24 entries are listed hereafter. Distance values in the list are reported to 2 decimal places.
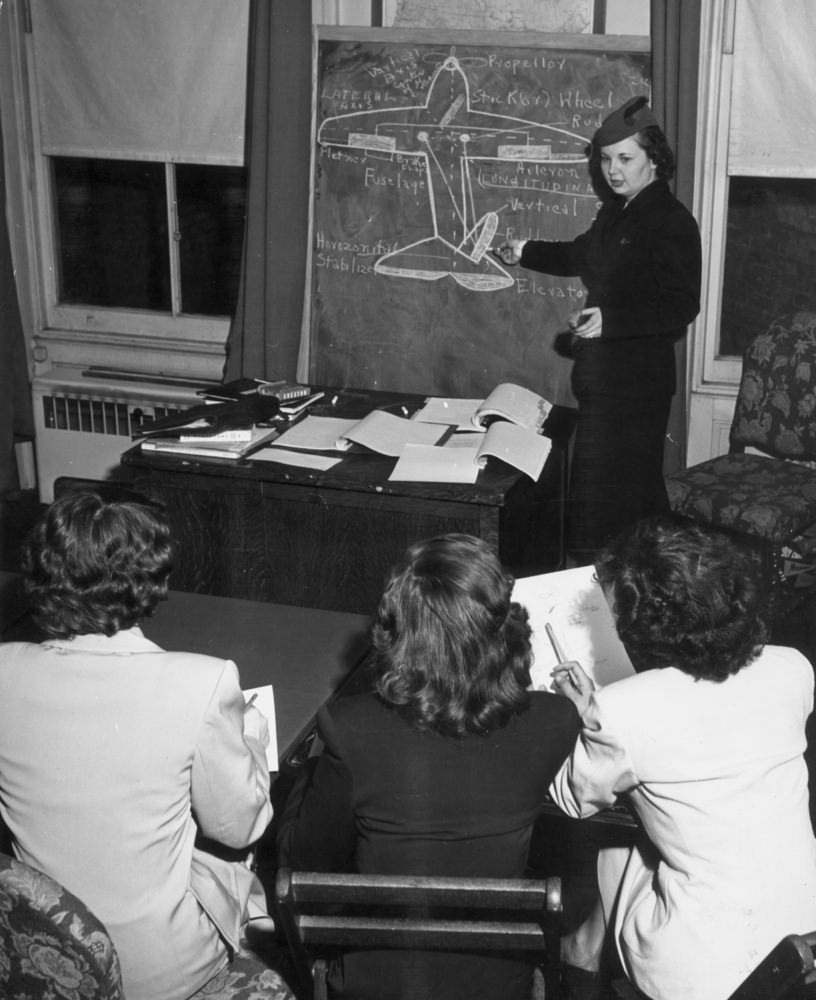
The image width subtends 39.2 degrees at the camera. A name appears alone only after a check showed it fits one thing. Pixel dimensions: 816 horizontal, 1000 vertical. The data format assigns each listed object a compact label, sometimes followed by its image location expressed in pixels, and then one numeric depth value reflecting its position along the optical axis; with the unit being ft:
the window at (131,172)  13.79
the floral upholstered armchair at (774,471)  10.76
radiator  14.73
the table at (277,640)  6.40
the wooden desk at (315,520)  9.20
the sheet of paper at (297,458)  9.46
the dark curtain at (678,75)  11.51
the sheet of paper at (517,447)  9.34
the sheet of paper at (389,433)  9.68
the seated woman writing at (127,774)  5.08
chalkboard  12.36
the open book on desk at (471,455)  9.18
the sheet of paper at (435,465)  9.14
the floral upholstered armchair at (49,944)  4.11
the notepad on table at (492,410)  10.16
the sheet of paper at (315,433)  9.84
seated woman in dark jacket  5.07
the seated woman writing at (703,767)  5.20
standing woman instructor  11.48
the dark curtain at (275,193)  12.77
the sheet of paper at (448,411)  10.41
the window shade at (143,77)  13.61
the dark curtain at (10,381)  14.26
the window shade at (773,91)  11.82
